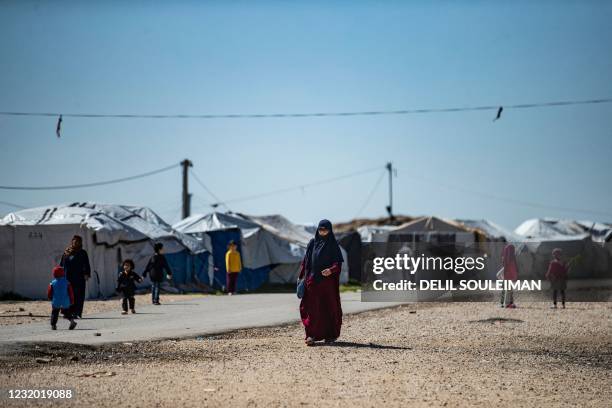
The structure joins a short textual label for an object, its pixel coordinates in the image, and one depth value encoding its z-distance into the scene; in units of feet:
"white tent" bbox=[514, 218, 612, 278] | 150.20
